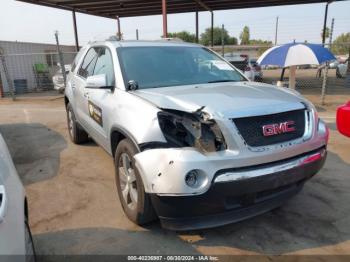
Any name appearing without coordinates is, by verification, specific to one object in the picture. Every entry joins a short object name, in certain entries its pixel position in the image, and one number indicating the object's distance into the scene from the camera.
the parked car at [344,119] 3.17
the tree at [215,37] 61.99
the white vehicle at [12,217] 1.50
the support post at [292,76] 8.73
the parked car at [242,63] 16.38
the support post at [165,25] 10.57
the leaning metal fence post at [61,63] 11.55
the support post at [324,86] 8.91
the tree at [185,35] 59.79
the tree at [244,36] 82.00
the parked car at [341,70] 19.81
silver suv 2.45
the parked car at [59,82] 13.64
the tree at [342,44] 11.93
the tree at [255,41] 77.96
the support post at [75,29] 16.94
